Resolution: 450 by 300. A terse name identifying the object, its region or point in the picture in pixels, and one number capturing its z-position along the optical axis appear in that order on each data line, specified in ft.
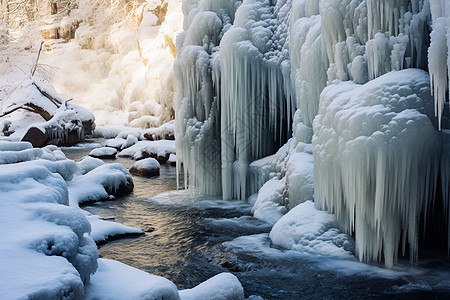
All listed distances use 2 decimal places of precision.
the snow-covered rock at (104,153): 65.10
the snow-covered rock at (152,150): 62.59
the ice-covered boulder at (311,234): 21.30
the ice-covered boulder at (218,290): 13.74
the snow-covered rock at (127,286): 11.51
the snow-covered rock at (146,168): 50.93
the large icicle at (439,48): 15.84
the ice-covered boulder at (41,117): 72.08
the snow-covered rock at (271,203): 28.74
